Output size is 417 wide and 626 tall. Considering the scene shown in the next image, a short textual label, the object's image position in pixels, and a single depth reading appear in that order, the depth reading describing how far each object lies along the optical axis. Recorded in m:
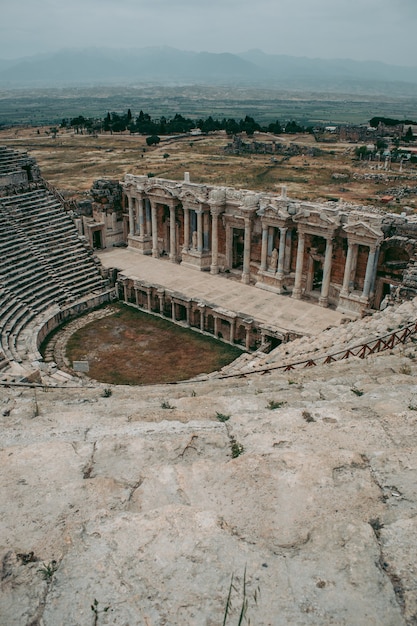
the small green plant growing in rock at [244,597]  4.77
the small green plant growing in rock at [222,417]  8.82
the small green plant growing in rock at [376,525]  5.81
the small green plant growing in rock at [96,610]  4.85
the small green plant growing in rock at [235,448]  7.55
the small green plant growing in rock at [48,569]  5.38
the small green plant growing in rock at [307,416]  8.70
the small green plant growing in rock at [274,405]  9.46
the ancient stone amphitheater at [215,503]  5.06
